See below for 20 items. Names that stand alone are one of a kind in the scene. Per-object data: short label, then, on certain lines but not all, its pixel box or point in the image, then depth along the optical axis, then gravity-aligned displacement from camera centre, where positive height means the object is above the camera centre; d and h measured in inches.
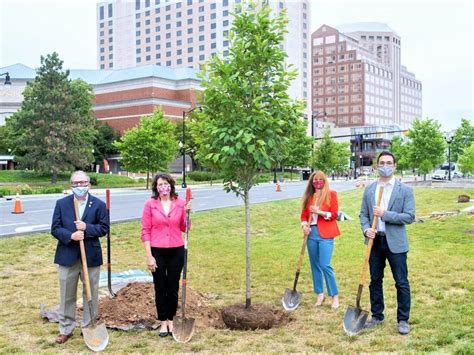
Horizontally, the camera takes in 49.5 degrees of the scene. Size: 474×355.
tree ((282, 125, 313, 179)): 2474.0 +67.9
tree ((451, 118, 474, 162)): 2896.2 +177.4
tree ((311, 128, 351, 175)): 1574.8 +37.4
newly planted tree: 253.9 +35.4
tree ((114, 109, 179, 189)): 1716.3 +72.7
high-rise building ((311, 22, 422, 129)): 6107.3 +1098.3
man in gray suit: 227.8 -28.8
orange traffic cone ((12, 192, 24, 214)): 795.4 -59.6
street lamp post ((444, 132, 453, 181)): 2423.2 +133.4
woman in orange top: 275.7 -30.5
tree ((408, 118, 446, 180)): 1786.4 +86.8
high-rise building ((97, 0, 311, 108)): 4692.4 +1329.2
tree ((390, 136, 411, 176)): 3019.2 +135.4
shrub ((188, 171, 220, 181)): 2359.7 -32.8
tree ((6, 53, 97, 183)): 1957.4 +174.0
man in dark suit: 225.3 -30.7
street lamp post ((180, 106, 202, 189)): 1725.1 +76.1
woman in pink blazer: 228.8 -32.0
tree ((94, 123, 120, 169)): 3228.3 +171.5
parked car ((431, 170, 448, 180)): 2588.6 -38.5
